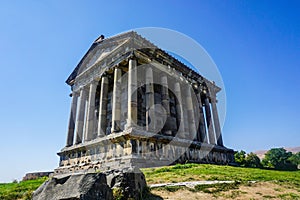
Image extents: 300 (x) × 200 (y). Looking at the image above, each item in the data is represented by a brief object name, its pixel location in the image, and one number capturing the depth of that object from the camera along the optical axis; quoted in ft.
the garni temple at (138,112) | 46.70
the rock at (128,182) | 19.47
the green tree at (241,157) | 120.90
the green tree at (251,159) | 122.26
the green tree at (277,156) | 193.95
